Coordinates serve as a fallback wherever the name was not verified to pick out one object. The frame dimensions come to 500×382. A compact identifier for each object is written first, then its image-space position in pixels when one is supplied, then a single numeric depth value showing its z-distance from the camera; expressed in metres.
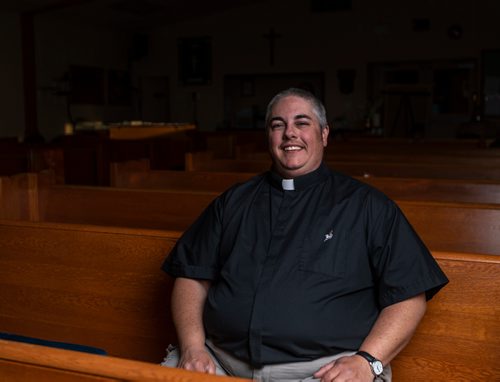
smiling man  1.53
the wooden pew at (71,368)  1.00
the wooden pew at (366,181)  2.74
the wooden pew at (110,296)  1.65
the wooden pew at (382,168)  3.42
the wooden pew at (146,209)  2.23
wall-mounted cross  10.87
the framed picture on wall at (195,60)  11.60
